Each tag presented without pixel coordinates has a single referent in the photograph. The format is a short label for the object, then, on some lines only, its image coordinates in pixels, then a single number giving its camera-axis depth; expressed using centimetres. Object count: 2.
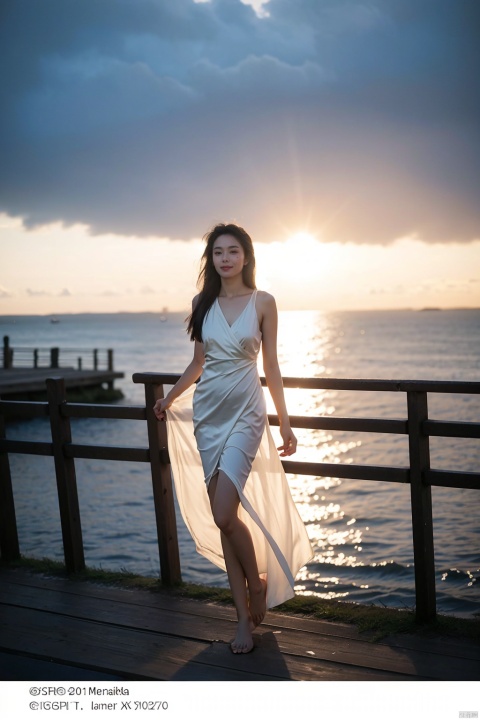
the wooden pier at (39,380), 2045
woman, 308
